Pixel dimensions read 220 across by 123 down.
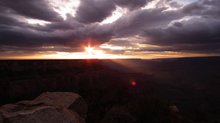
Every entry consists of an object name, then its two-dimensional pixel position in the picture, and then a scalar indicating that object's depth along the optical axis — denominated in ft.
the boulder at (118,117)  34.94
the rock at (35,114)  16.80
